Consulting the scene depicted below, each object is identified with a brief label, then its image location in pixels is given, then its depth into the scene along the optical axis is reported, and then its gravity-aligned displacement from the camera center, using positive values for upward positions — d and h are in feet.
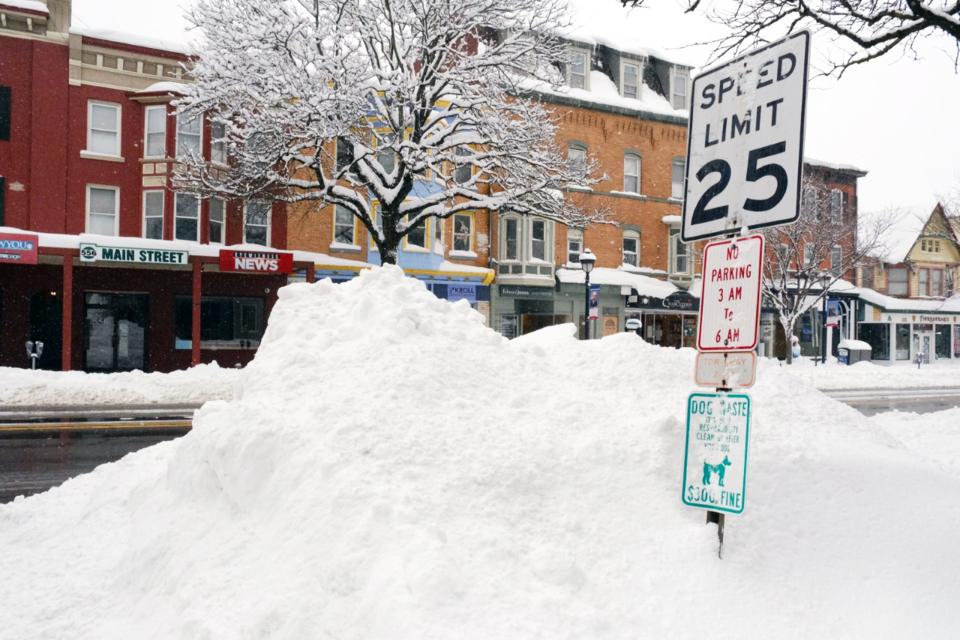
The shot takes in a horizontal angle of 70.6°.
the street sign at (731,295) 11.82 +0.37
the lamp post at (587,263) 63.93 +4.55
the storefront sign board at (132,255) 61.62 +3.87
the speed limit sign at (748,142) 12.05 +3.34
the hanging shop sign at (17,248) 58.65 +3.88
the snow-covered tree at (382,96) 55.26 +17.53
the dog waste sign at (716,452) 11.73 -2.46
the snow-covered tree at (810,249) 90.12 +9.64
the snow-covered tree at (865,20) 25.30 +11.95
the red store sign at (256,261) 66.23 +3.92
